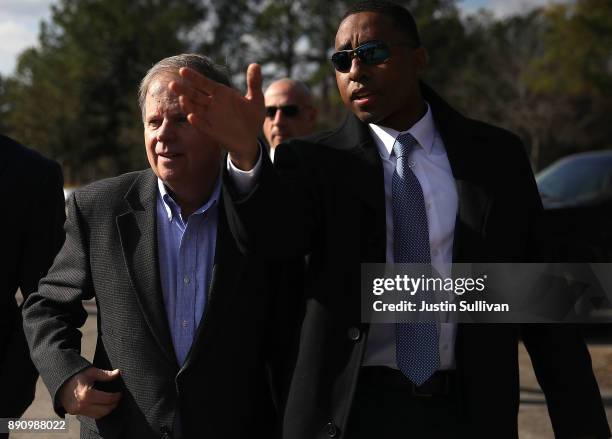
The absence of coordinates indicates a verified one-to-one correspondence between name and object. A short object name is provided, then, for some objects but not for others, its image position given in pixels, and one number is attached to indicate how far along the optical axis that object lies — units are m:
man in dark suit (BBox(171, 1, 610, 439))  2.36
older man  2.43
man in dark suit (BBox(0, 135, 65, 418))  2.89
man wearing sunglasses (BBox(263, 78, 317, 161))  5.84
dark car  7.98
